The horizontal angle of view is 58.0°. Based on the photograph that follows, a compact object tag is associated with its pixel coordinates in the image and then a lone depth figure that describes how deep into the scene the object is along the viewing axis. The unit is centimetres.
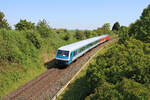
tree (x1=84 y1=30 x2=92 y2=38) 5464
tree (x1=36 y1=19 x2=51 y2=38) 3065
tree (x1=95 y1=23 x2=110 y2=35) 7164
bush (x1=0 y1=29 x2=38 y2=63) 1885
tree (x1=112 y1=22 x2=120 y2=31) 8950
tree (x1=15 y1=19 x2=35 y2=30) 2961
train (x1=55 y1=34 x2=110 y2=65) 2072
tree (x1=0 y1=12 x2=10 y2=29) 2842
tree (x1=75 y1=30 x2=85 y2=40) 4709
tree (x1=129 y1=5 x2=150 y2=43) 2334
